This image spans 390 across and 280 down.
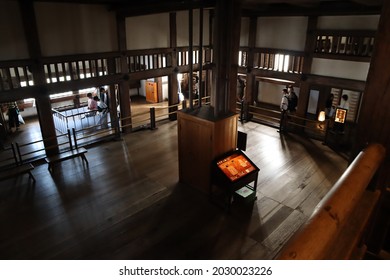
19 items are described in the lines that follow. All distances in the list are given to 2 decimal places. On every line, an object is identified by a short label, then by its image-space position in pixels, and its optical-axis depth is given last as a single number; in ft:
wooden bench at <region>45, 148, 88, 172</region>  26.27
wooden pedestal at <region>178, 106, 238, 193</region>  21.06
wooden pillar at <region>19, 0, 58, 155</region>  24.95
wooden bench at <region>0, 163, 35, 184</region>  23.36
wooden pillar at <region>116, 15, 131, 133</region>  31.67
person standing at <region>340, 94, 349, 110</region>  30.50
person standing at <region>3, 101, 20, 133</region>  35.60
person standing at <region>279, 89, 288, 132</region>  35.65
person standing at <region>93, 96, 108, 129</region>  37.45
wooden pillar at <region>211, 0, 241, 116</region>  19.07
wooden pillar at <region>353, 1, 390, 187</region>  4.42
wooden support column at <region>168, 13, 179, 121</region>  36.24
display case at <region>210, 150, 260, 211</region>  20.43
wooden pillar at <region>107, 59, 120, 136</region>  32.19
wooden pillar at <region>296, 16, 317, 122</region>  31.86
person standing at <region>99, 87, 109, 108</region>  36.88
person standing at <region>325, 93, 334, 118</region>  33.55
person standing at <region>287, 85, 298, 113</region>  36.52
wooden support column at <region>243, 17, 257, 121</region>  37.99
